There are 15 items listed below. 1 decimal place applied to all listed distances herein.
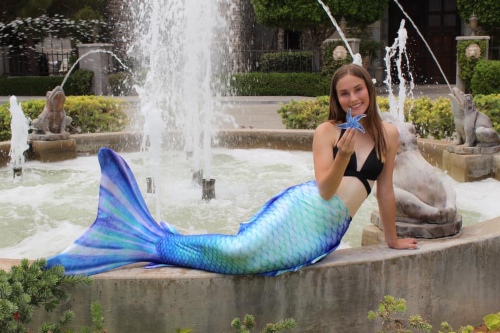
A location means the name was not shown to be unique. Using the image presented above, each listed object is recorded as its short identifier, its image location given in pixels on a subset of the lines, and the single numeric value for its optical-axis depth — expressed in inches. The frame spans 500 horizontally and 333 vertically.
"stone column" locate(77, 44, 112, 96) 893.2
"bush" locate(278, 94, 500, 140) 327.3
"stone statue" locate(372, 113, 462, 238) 134.5
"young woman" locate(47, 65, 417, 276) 110.4
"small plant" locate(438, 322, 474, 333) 100.0
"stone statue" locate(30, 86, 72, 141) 306.3
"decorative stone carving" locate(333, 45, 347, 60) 808.3
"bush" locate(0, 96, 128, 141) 385.4
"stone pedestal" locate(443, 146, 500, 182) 249.0
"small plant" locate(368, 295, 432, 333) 102.1
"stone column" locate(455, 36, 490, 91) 782.5
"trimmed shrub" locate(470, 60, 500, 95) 724.7
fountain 111.6
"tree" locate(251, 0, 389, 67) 819.4
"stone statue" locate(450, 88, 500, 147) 248.8
